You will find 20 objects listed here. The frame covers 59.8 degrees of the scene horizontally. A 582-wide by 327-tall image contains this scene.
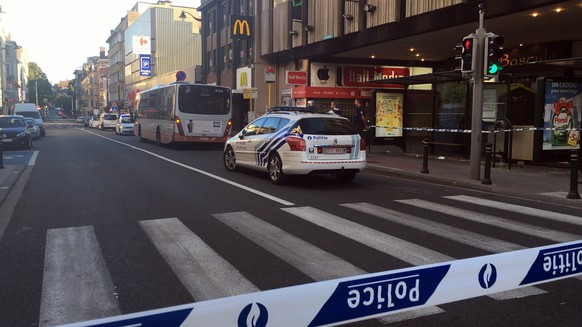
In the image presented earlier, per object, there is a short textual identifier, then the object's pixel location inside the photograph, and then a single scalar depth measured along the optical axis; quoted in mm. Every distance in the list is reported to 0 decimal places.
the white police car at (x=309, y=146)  10680
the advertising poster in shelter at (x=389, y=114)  19844
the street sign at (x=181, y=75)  38812
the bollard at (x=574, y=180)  9562
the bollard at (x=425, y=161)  13141
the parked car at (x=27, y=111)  36219
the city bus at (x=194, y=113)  21859
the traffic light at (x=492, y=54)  11383
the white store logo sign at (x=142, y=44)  62781
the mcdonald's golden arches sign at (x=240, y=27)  28516
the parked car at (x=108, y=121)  51750
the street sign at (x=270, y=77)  21641
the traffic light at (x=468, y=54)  11719
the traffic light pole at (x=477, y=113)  11711
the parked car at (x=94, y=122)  60531
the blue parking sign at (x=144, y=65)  60347
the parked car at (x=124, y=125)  39781
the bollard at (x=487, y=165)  11234
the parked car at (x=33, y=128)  28948
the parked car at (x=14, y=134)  22141
